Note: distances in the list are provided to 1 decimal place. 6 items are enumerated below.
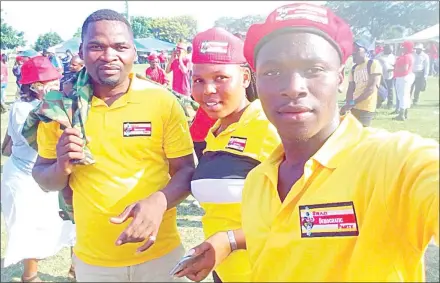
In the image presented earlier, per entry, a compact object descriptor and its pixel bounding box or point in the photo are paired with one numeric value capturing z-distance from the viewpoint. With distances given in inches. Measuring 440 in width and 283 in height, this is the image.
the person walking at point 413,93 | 331.7
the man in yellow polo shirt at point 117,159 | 80.8
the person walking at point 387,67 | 186.4
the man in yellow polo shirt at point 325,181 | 37.4
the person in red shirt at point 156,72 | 347.3
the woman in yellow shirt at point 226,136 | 71.1
